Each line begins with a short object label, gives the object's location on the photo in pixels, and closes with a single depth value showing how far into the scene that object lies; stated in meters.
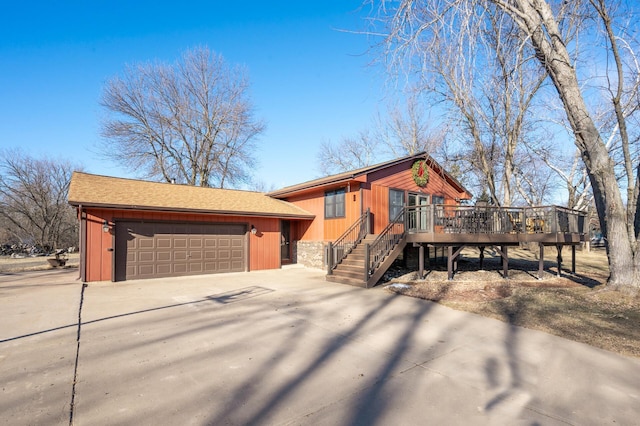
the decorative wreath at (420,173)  14.98
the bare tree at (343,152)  30.72
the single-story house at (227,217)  10.74
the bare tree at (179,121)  23.55
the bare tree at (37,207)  26.84
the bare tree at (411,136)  25.13
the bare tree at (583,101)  6.75
